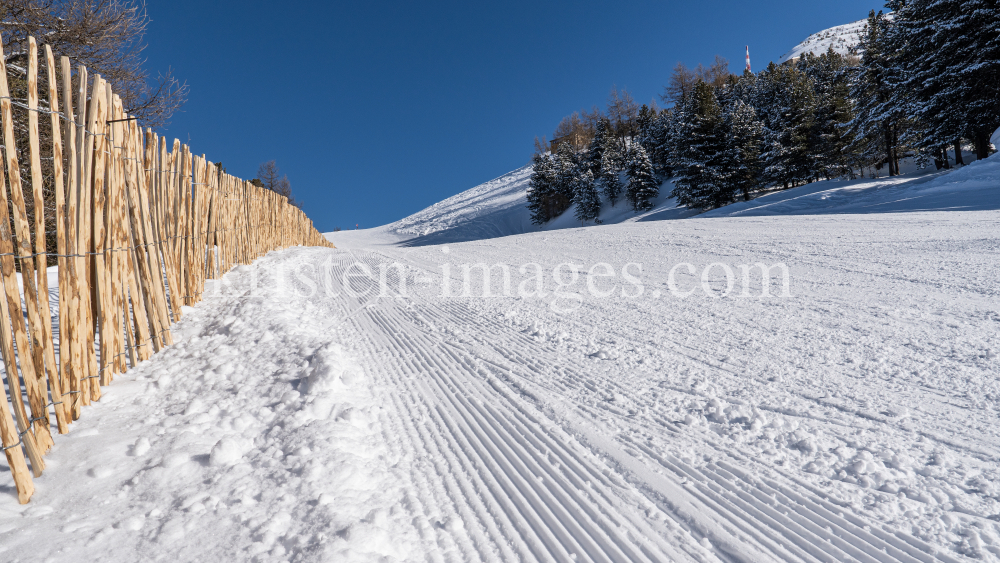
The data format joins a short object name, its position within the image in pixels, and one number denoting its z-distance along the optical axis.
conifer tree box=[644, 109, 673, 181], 42.42
